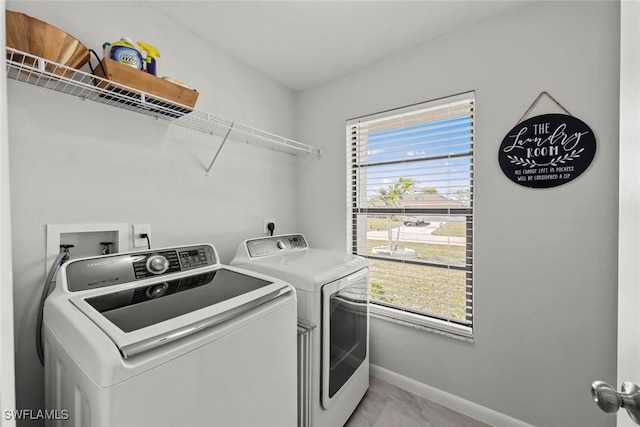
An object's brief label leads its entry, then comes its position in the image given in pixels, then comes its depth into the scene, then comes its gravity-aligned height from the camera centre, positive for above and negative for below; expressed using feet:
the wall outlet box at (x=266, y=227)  7.31 -0.42
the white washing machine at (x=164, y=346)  2.20 -1.33
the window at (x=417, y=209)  5.78 +0.09
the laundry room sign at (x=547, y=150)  4.52 +1.14
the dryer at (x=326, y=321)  4.54 -2.10
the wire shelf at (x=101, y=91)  3.24 +1.83
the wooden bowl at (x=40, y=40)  3.13 +2.15
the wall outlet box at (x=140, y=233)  4.68 -0.40
